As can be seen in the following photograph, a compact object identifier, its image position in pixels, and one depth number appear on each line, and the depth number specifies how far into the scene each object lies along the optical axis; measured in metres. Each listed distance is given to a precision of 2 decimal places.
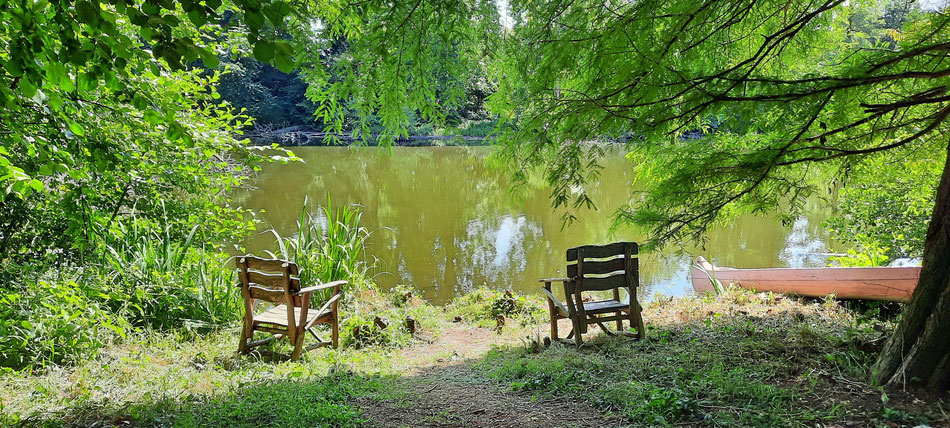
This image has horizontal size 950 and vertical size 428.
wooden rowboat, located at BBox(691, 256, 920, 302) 5.20
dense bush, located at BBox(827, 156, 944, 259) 5.87
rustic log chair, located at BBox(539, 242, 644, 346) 4.51
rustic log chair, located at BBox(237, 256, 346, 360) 4.39
